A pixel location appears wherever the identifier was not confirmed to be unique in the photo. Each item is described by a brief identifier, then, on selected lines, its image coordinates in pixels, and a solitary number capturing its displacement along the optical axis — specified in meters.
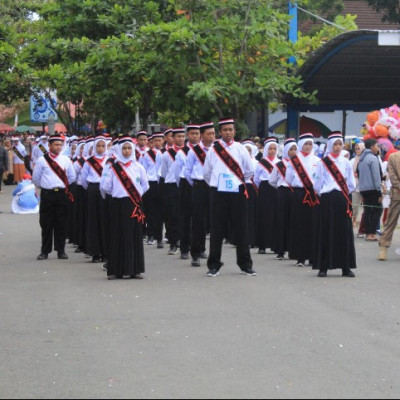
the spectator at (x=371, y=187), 20.47
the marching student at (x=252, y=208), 18.73
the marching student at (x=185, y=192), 17.22
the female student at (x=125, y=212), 14.39
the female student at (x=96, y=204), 16.72
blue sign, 36.34
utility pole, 30.89
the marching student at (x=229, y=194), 14.62
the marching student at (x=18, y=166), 41.68
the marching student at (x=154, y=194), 19.53
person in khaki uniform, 16.91
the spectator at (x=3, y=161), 34.78
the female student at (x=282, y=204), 17.09
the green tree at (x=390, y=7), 42.34
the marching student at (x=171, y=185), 18.62
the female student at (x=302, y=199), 16.08
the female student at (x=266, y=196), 18.23
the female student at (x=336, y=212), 14.54
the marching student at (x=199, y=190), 16.05
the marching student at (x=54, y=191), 17.08
